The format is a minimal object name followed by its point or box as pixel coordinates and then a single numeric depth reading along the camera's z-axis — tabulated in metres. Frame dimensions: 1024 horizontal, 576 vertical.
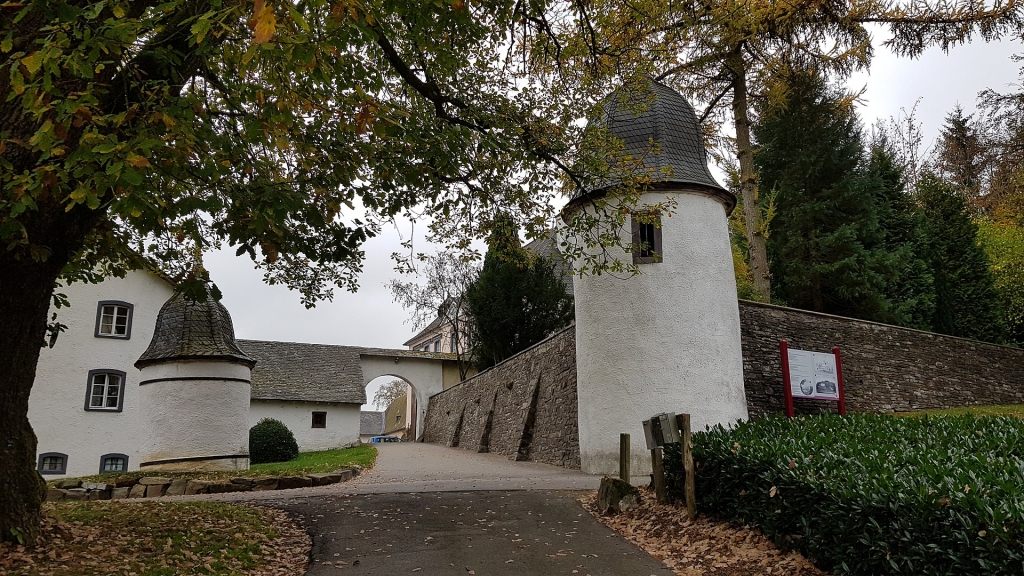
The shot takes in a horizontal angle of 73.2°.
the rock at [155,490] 11.58
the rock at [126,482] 11.63
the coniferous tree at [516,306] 27.02
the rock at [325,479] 12.91
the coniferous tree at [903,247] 20.56
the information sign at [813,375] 14.02
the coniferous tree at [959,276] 21.73
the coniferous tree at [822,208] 20.08
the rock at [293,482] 12.42
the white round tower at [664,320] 12.78
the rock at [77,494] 10.96
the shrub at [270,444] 23.52
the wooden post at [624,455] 9.83
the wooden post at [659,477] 8.78
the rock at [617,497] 8.88
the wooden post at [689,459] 7.98
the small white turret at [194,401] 14.98
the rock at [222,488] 11.81
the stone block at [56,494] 10.68
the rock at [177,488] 11.70
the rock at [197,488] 11.70
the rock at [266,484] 12.21
